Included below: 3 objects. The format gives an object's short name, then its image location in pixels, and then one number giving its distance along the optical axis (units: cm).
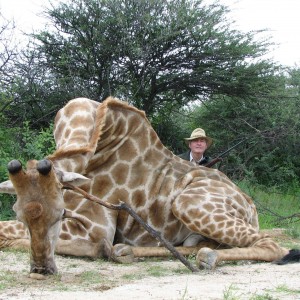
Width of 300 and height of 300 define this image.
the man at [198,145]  927
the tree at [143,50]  1345
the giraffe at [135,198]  530
